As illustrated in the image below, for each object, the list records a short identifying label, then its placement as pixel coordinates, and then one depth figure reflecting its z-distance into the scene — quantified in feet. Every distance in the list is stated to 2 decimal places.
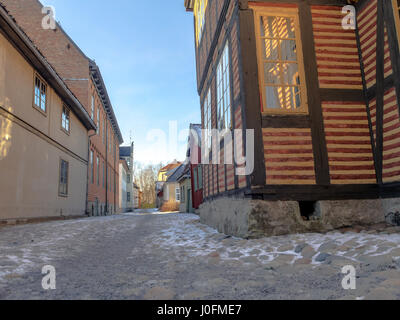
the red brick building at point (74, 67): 51.01
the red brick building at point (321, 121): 15.05
